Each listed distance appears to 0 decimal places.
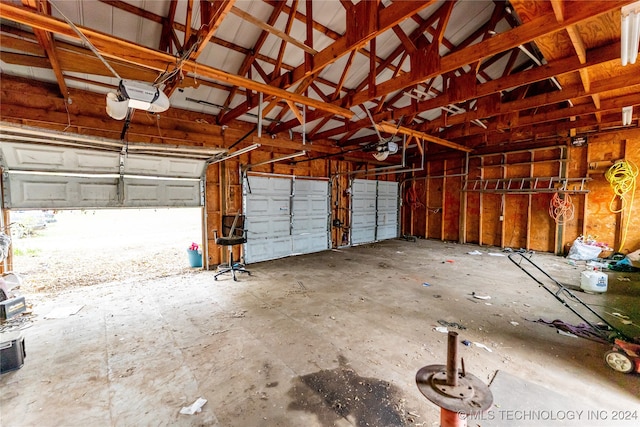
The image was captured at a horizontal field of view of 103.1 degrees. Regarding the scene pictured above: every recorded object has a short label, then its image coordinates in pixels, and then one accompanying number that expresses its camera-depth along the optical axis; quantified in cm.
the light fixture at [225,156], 377
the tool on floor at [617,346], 215
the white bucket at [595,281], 392
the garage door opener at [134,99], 224
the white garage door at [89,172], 338
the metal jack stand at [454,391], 110
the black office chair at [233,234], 493
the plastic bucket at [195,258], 561
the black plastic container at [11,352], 218
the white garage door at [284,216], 619
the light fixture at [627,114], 436
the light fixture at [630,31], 183
